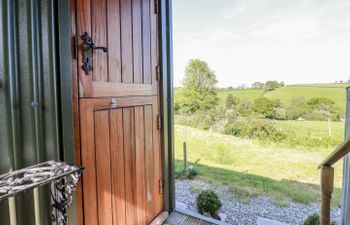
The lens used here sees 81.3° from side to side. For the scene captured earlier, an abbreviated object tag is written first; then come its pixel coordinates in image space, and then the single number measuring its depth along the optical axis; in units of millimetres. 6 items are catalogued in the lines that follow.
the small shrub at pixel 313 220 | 1589
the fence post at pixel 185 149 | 2575
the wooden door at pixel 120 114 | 1027
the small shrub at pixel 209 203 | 1900
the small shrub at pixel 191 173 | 2492
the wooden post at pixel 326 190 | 962
